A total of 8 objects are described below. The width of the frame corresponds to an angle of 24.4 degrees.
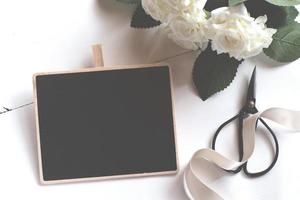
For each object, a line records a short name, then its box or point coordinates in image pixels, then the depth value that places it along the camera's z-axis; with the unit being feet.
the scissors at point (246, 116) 2.46
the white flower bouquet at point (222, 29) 2.24
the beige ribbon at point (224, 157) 2.39
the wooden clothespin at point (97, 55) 2.47
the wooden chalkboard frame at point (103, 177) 2.41
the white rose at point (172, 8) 2.23
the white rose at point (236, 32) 2.23
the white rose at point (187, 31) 2.27
